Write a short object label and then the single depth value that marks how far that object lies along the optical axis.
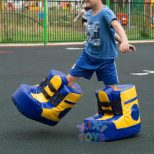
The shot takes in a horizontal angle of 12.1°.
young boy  7.88
